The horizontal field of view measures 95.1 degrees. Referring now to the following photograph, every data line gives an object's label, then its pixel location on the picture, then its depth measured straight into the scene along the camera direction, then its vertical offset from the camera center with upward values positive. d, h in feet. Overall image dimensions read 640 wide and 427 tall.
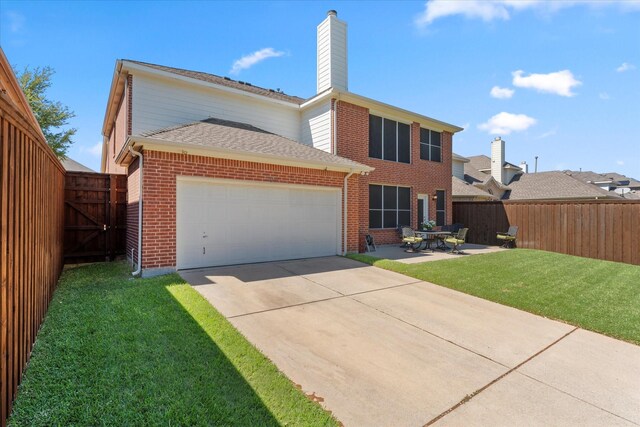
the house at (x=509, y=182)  77.34 +8.96
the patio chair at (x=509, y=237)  43.76 -3.76
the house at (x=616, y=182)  141.64 +16.72
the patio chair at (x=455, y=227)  46.45 -2.45
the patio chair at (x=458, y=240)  37.36 -3.65
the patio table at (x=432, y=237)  38.77 -3.47
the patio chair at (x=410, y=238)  36.36 -3.33
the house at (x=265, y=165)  23.00 +4.54
